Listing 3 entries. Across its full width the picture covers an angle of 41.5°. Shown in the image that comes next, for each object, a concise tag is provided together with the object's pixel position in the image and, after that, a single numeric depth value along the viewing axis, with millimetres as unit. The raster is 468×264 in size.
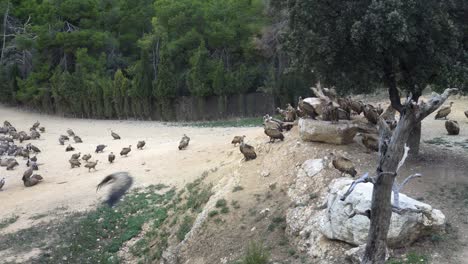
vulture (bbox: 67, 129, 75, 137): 33903
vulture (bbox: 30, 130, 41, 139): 33875
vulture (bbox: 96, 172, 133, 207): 19719
